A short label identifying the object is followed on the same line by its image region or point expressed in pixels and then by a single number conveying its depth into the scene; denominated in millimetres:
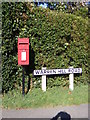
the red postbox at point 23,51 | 4824
